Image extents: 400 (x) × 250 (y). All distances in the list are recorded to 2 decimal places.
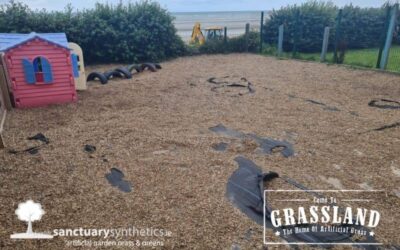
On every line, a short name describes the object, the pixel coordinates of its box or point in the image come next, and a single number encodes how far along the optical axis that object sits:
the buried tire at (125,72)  6.86
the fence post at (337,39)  8.64
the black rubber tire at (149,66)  7.92
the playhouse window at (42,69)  4.47
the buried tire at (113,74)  6.77
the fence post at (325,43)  8.97
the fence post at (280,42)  10.50
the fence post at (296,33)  10.04
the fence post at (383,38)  7.23
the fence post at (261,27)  11.25
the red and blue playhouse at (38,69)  4.35
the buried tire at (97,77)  6.36
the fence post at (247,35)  11.25
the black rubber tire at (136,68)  7.47
